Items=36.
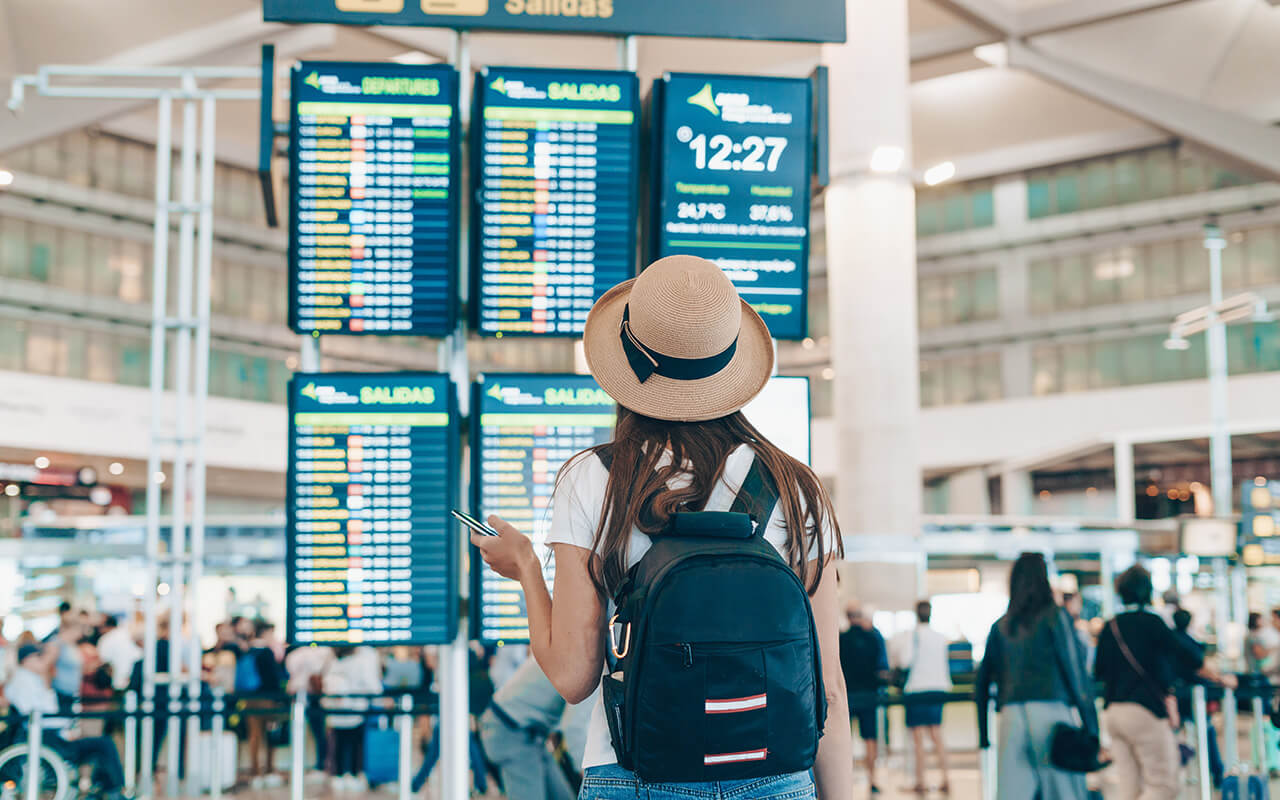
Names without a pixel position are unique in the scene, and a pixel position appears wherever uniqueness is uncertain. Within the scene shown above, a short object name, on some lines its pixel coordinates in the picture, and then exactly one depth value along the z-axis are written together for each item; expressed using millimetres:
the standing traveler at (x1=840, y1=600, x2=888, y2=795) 12023
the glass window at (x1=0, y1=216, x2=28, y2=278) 33406
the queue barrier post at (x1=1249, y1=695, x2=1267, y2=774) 9596
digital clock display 5363
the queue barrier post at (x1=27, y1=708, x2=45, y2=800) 7676
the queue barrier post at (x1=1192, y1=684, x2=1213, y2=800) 8344
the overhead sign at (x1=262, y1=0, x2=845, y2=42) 5152
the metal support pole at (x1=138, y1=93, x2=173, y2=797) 7629
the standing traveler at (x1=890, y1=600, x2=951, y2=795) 12055
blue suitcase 10188
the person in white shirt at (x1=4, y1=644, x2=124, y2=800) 9719
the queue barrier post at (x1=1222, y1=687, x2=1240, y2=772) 8758
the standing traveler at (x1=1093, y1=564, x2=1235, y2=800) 7727
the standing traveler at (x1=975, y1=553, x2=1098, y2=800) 6465
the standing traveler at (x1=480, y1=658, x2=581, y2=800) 6473
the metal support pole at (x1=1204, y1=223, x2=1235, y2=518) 24641
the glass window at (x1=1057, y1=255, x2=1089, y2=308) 41156
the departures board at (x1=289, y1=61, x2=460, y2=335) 5270
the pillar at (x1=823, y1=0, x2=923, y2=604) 21219
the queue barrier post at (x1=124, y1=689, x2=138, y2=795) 8555
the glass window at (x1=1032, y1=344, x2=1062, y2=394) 41062
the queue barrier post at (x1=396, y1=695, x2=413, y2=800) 6742
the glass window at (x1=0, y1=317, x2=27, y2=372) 33094
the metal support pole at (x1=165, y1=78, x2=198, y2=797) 7789
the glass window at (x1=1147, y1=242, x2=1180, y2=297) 39500
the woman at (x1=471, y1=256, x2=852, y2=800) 2205
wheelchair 9438
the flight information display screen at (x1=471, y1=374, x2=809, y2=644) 5234
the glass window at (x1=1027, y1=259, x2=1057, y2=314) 41719
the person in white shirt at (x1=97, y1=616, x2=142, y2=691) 15070
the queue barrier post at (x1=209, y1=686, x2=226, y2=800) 7898
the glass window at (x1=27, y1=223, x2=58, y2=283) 34156
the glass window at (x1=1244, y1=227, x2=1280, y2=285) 37438
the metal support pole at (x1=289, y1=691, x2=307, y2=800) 7129
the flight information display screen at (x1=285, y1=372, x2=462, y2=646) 5191
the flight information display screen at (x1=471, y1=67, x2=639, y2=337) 5320
